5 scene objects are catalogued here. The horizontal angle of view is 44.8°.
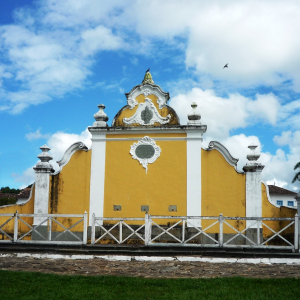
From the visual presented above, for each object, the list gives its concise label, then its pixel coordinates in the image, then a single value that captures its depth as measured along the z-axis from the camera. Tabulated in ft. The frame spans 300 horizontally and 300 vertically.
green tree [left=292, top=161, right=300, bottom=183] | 80.94
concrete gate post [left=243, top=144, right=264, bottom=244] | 41.65
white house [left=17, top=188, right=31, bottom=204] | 82.95
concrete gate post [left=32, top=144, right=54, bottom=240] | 45.13
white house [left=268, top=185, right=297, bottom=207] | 128.88
